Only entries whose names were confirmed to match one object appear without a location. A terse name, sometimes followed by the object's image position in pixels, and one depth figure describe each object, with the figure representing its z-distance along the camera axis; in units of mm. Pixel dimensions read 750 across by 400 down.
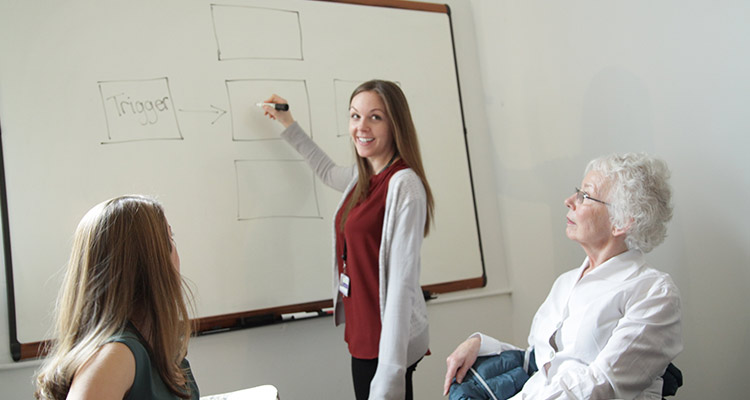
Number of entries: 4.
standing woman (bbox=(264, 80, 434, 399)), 1396
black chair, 1172
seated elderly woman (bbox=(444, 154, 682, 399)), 1054
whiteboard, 1619
